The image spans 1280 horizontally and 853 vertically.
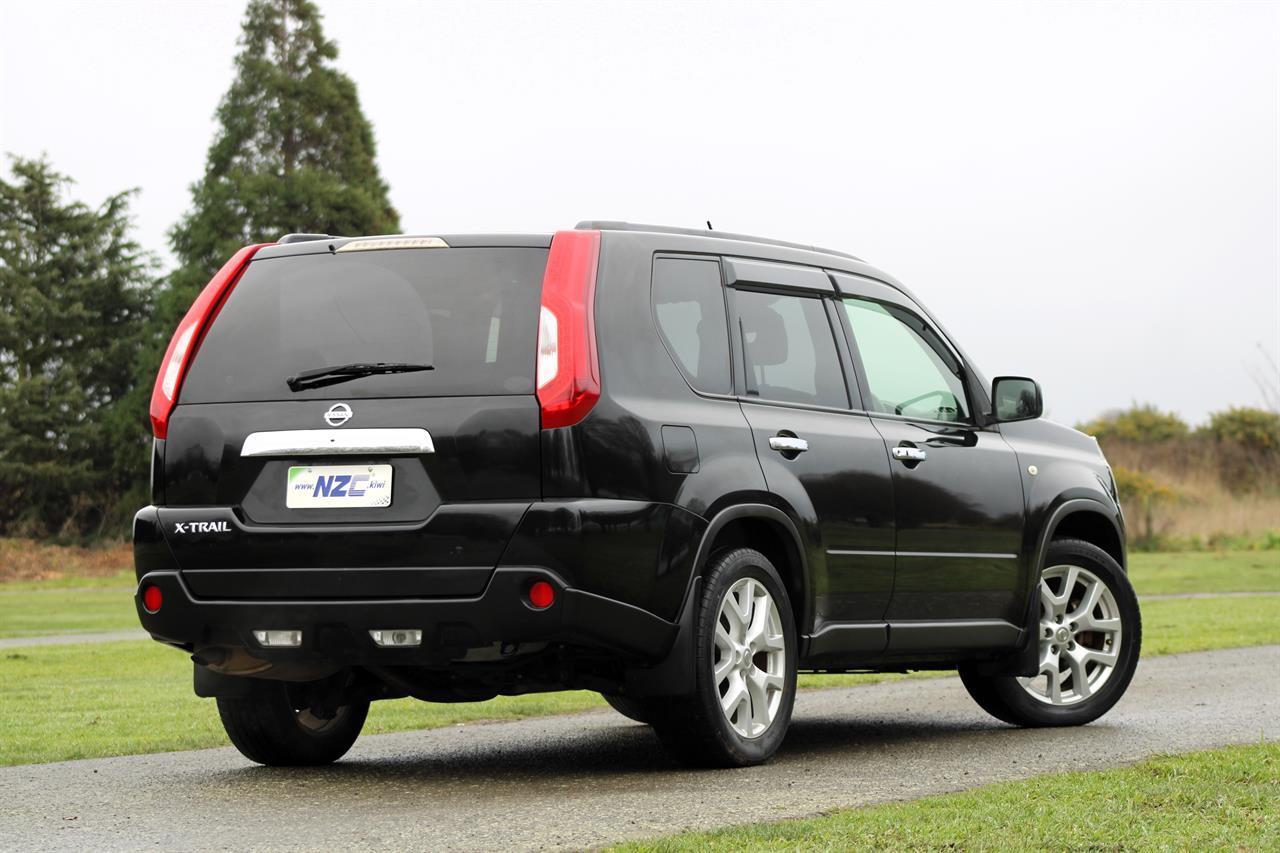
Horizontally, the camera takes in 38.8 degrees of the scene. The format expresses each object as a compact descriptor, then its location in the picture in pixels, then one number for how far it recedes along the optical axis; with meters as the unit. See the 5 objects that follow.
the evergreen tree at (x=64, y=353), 53.81
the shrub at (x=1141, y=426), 65.56
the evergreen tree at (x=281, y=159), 53.16
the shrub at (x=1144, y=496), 39.91
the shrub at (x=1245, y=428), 59.62
